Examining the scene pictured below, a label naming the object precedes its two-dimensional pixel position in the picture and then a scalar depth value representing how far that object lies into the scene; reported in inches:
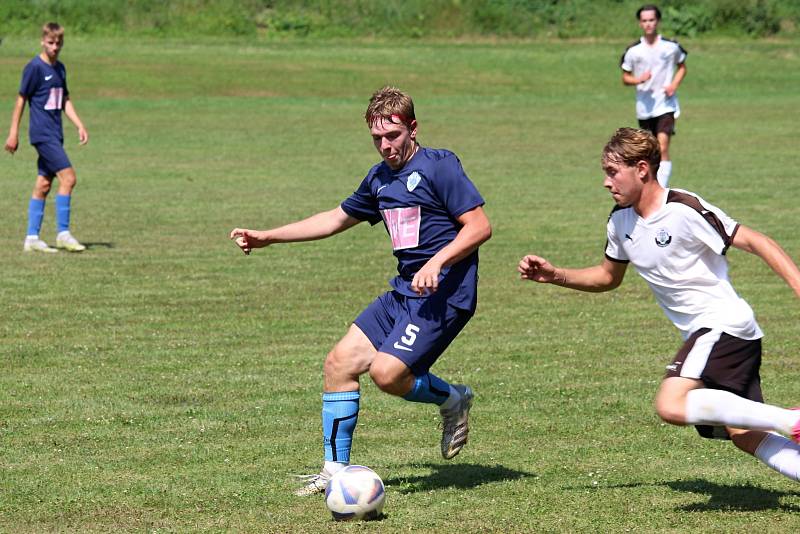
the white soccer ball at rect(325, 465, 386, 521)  478.6
